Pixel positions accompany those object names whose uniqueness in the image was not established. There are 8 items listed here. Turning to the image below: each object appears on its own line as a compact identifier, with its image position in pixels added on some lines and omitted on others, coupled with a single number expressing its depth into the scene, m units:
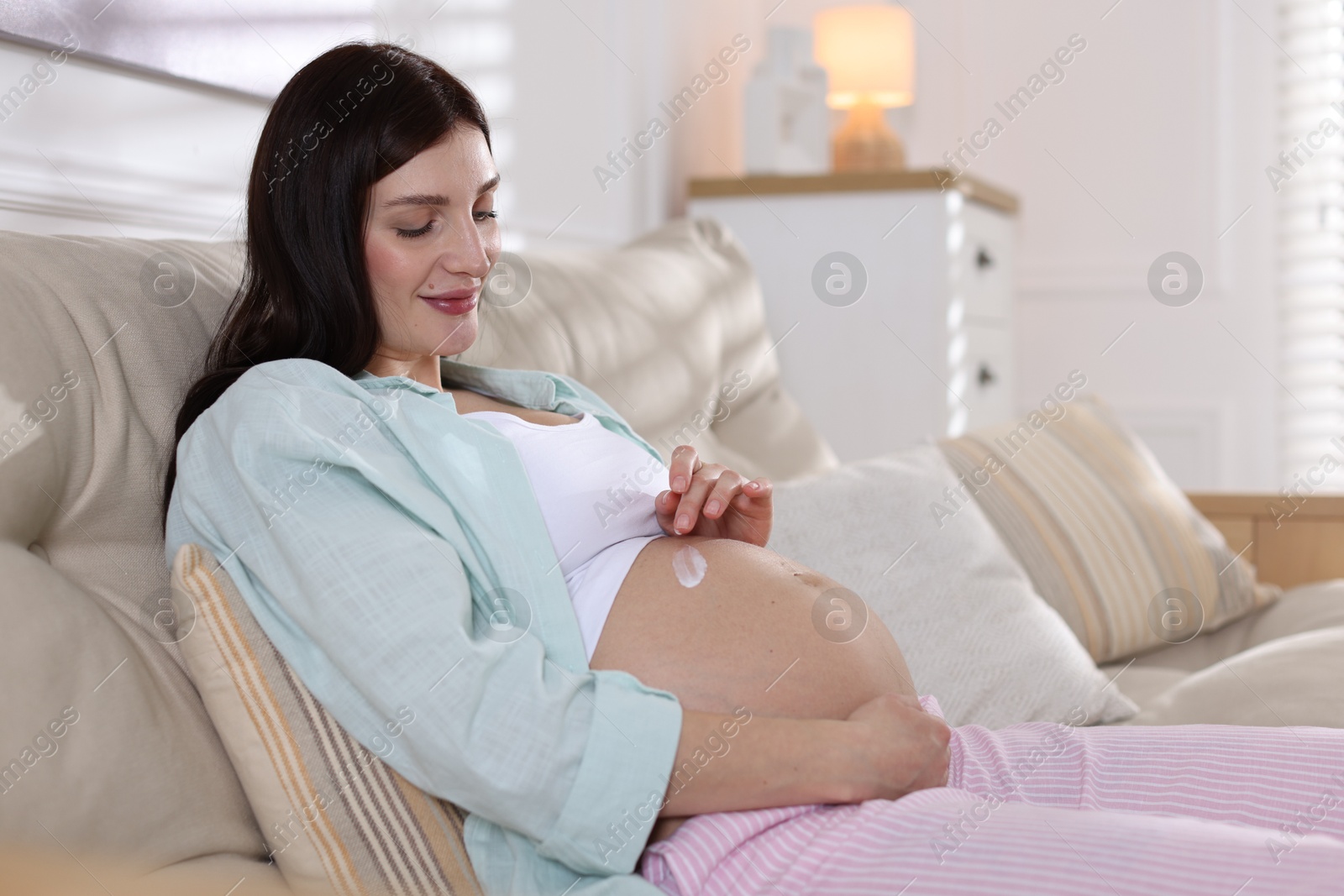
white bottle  2.74
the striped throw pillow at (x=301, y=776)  0.85
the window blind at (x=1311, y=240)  3.17
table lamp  2.90
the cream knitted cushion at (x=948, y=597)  1.37
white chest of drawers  2.49
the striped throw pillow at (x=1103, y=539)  1.69
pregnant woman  0.82
